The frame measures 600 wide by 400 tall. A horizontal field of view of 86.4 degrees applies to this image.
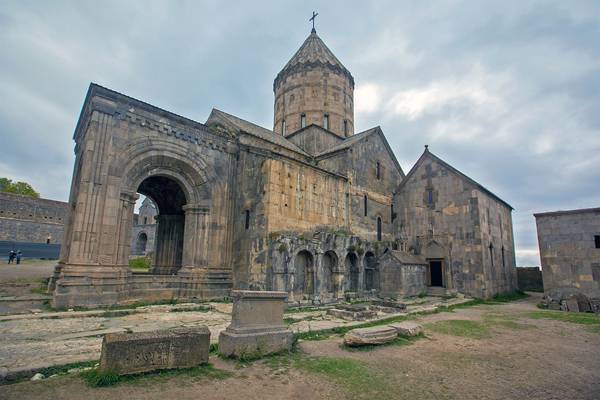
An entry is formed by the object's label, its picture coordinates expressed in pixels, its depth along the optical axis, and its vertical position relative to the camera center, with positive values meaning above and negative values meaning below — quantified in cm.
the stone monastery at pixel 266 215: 1184 +217
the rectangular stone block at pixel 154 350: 447 -139
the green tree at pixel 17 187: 4191 +868
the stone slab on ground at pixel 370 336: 669 -160
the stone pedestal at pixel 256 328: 571 -130
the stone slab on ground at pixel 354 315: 984 -168
